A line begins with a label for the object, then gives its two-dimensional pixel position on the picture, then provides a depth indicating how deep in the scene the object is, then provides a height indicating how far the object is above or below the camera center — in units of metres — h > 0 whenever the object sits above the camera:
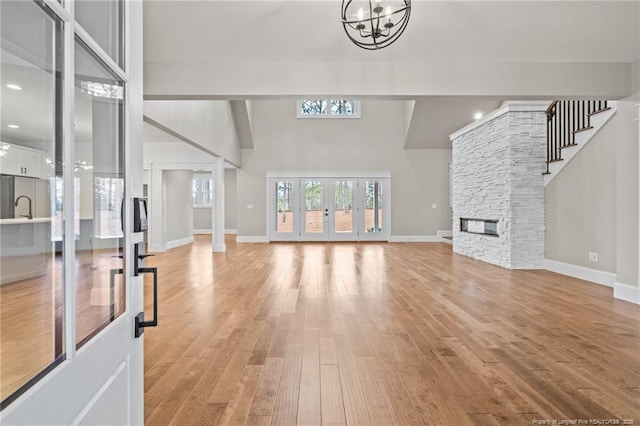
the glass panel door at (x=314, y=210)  11.56 +0.06
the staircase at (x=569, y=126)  5.16 +1.31
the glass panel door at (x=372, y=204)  11.51 +0.24
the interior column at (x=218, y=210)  9.16 +0.06
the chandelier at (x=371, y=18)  2.70 +1.86
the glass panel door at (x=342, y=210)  11.55 +0.05
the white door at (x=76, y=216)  0.64 -0.01
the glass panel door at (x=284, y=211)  11.55 +0.03
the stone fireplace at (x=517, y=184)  6.29 +0.48
